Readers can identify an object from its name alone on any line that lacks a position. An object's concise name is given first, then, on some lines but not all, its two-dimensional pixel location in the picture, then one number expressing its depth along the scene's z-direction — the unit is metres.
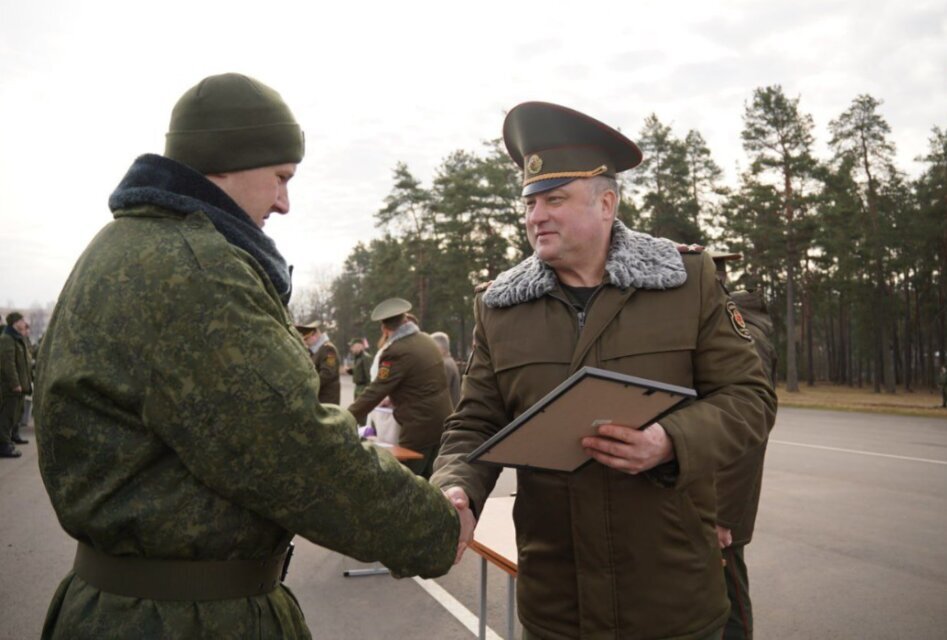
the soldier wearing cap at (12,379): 12.45
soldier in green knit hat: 1.47
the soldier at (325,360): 9.83
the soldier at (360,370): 12.84
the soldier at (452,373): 9.94
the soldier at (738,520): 3.47
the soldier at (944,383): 22.28
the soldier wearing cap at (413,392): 7.24
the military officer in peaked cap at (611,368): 2.19
